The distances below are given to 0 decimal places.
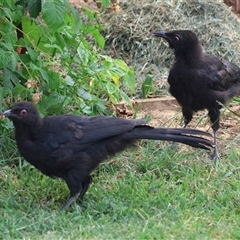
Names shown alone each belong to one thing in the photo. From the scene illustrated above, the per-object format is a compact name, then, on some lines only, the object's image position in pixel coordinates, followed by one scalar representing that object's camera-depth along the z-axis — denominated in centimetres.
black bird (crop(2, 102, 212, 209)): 1197
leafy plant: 1276
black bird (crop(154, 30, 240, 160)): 1470
